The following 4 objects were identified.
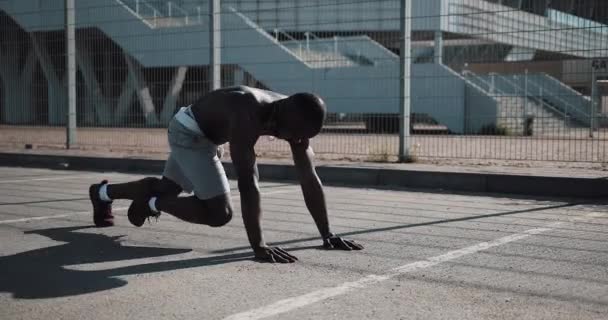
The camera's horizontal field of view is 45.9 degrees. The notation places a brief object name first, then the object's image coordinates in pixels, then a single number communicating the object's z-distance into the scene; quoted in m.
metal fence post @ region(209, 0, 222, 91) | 12.19
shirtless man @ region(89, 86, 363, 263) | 4.50
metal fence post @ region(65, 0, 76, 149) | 14.26
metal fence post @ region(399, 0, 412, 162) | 10.58
